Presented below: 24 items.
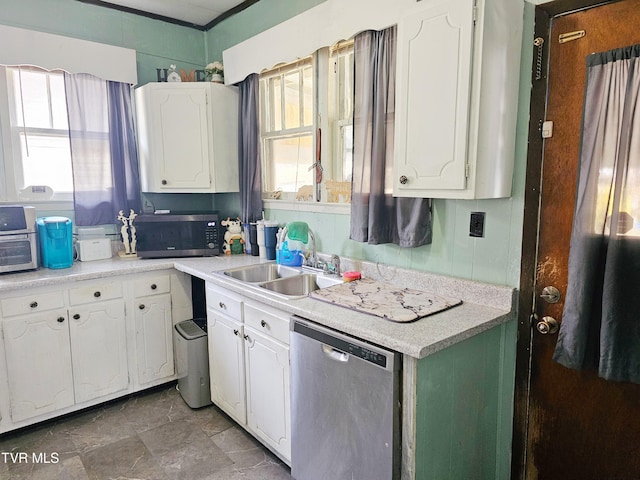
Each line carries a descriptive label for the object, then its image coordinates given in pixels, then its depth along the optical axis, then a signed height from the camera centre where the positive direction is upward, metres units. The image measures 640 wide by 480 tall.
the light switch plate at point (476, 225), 1.88 -0.18
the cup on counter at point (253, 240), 3.14 -0.41
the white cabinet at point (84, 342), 2.42 -0.97
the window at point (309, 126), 2.54 +0.39
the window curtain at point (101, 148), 2.98 +0.27
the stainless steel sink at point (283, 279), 2.41 -0.56
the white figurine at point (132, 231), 3.15 -0.34
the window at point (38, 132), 2.81 +0.37
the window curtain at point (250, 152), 3.03 +0.25
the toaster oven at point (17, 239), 2.52 -0.32
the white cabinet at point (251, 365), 2.07 -0.97
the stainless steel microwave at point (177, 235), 3.01 -0.36
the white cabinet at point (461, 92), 1.57 +0.36
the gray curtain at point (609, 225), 1.39 -0.14
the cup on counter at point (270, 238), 2.94 -0.37
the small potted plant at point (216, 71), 3.19 +0.86
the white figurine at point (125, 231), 3.13 -0.34
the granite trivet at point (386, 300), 1.75 -0.52
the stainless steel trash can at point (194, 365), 2.71 -1.15
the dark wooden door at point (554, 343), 1.51 -0.66
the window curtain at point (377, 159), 2.06 +0.14
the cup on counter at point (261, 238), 2.96 -0.38
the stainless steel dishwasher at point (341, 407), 1.52 -0.87
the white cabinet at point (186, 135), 3.05 +0.37
